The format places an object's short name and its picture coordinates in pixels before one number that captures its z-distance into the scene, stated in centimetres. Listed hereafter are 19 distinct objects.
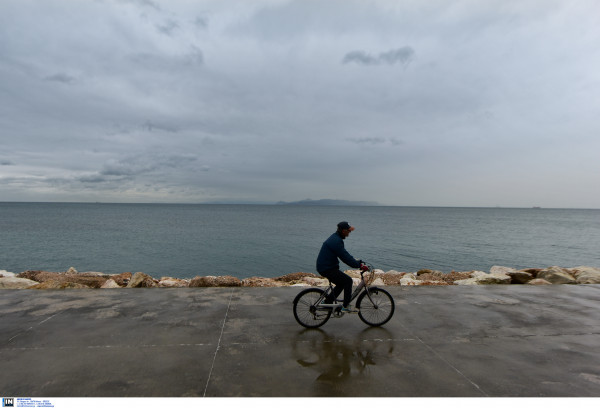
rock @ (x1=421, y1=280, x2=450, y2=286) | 1250
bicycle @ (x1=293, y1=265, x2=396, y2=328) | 680
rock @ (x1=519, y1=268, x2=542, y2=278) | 1380
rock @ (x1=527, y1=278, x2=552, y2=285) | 1185
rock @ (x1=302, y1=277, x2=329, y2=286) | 1441
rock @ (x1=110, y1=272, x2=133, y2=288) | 1250
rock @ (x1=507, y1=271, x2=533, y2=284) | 1256
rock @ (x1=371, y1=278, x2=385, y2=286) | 1377
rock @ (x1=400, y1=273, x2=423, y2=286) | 1372
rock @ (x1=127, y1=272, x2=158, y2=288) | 1082
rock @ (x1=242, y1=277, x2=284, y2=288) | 1340
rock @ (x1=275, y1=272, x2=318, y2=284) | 1537
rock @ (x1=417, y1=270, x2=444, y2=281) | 1729
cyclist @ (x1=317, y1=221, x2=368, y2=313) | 638
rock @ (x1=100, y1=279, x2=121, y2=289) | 1107
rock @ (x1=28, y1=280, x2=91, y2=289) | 1005
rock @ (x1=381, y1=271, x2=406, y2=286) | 1505
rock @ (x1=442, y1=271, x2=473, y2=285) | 1567
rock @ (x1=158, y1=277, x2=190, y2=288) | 1162
